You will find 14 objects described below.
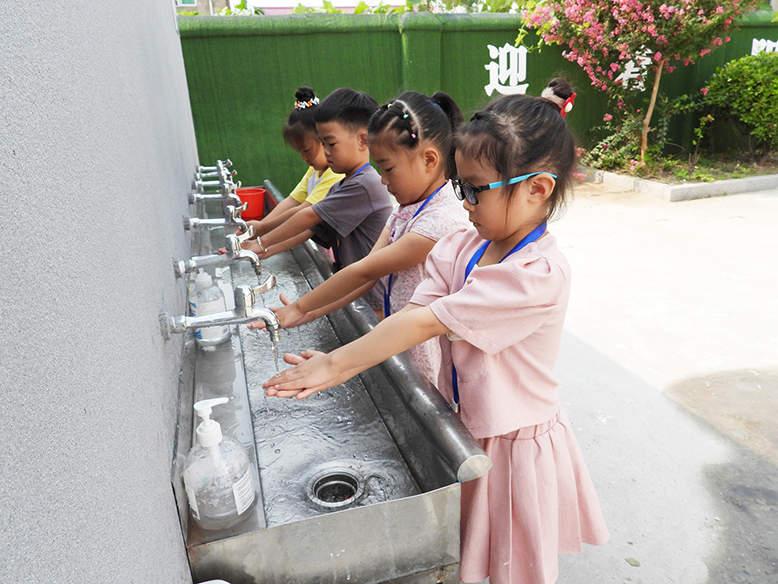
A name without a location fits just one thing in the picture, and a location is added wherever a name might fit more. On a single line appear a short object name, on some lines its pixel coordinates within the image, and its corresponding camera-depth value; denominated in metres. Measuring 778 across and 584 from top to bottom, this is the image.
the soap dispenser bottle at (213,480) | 0.91
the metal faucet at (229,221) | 1.97
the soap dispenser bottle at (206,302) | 1.59
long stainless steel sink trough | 0.89
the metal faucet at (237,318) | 1.10
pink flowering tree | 6.45
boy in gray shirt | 1.91
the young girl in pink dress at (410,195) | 1.51
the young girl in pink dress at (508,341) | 1.05
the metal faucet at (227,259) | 1.46
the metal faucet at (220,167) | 3.39
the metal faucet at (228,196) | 2.46
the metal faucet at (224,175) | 3.11
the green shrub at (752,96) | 7.14
